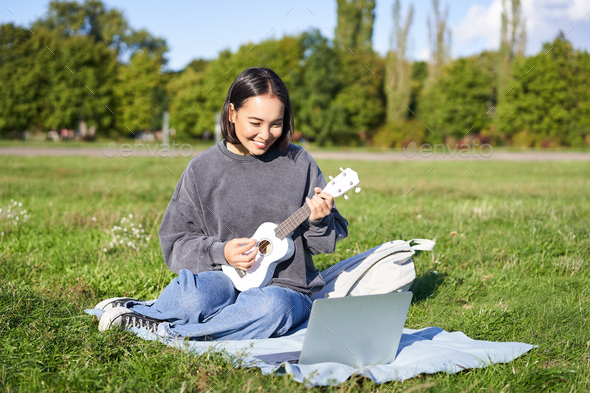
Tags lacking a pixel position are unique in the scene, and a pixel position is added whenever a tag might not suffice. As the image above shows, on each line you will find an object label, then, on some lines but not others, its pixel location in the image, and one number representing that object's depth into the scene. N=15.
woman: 2.80
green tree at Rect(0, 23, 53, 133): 39.28
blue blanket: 2.33
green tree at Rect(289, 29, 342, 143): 41.06
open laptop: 2.25
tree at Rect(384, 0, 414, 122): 41.97
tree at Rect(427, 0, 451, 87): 45.38
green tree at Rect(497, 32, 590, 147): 38.84
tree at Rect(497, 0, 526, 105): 39.50
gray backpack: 3.28
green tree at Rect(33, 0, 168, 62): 54.84
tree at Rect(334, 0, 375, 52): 45.06
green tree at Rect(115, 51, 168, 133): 45.22
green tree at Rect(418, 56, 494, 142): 38.78
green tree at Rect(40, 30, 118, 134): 40.06
